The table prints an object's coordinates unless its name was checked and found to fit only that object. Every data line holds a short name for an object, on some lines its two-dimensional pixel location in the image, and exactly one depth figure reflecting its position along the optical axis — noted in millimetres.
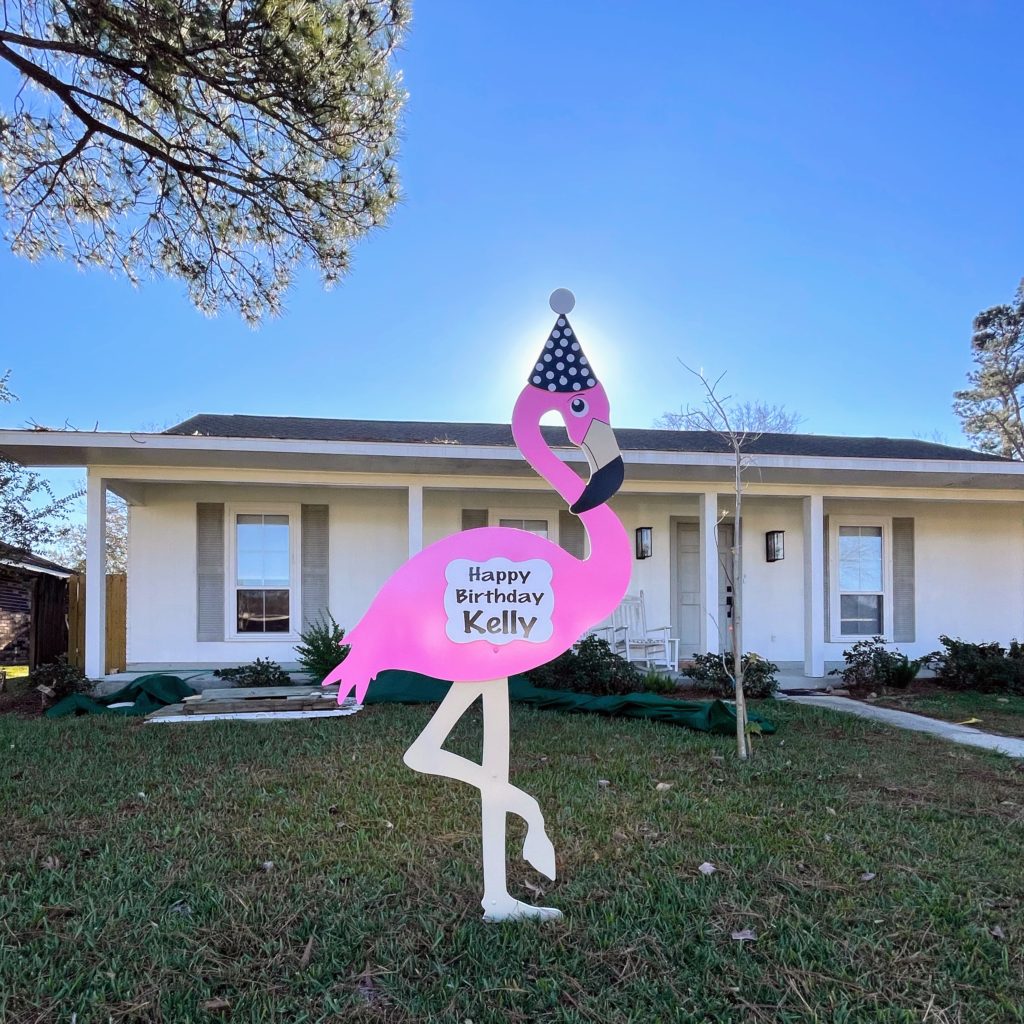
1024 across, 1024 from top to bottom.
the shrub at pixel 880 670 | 8602
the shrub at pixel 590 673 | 7590
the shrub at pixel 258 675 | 7840
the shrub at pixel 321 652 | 7789
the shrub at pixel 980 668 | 8445
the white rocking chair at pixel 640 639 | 8969
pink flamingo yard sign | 2586
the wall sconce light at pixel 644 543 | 9453
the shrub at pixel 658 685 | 7742
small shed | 8578
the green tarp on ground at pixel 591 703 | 5758
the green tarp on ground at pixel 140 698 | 6789
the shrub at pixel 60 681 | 7375
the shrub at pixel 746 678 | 7582
